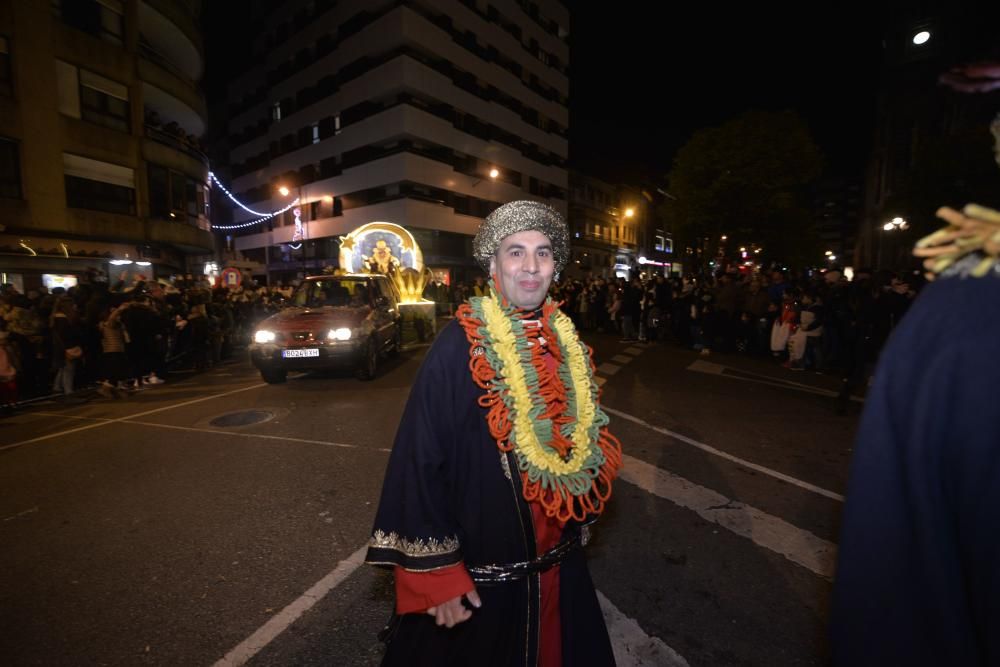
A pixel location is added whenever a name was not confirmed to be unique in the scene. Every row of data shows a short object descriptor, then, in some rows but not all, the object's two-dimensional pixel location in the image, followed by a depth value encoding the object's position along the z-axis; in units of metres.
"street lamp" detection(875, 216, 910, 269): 23.84
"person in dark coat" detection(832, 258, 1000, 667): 0.81
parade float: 16.66
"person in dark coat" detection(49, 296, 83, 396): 8.70
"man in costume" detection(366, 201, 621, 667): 1.66
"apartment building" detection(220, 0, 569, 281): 33.66
